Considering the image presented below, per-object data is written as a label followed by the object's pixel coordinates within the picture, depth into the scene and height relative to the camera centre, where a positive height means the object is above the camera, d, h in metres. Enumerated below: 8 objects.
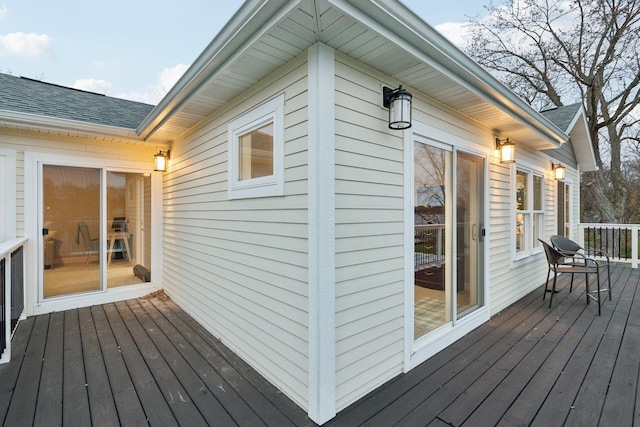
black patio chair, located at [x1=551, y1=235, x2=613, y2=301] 4.79 -0.50
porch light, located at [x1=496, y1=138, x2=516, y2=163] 3.88 +0.80
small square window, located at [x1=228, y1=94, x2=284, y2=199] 2.31 +0.54
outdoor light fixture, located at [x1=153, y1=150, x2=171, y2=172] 4.55 +0.79
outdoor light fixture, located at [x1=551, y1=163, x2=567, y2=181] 6.01 +0.85
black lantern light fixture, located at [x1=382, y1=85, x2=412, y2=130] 2.25 +0.79
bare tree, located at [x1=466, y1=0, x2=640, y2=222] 9.20 +5.27
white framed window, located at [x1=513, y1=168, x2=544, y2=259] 4.62 +0.03
